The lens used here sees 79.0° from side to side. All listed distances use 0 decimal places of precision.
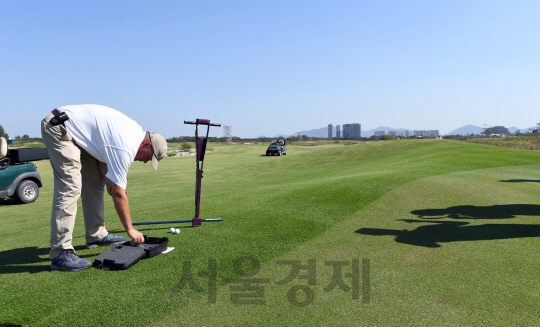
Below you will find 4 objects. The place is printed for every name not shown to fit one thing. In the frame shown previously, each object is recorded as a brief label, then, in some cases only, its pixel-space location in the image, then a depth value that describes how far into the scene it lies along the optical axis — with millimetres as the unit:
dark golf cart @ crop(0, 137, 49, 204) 10805
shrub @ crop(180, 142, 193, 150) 62078
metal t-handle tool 6055
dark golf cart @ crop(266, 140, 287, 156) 44800
